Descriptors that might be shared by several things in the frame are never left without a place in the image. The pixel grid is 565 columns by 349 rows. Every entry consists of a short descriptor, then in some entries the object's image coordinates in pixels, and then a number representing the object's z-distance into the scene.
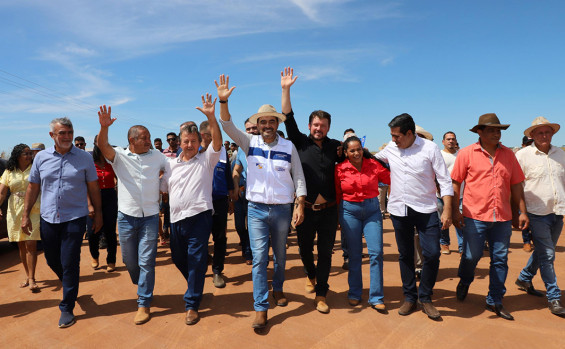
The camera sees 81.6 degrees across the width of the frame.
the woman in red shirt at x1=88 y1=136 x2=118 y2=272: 5.43
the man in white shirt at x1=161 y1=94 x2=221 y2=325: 3.68
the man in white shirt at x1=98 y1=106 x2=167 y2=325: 3.73
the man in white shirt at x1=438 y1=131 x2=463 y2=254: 6.19
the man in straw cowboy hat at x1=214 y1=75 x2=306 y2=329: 3.57
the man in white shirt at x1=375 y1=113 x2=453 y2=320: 3.66
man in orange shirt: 3.67
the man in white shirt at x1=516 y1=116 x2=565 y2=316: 3.79
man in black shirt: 3.83
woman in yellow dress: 4.87
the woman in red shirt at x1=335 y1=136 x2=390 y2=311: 3.82
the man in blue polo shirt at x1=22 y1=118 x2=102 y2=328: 3.73
